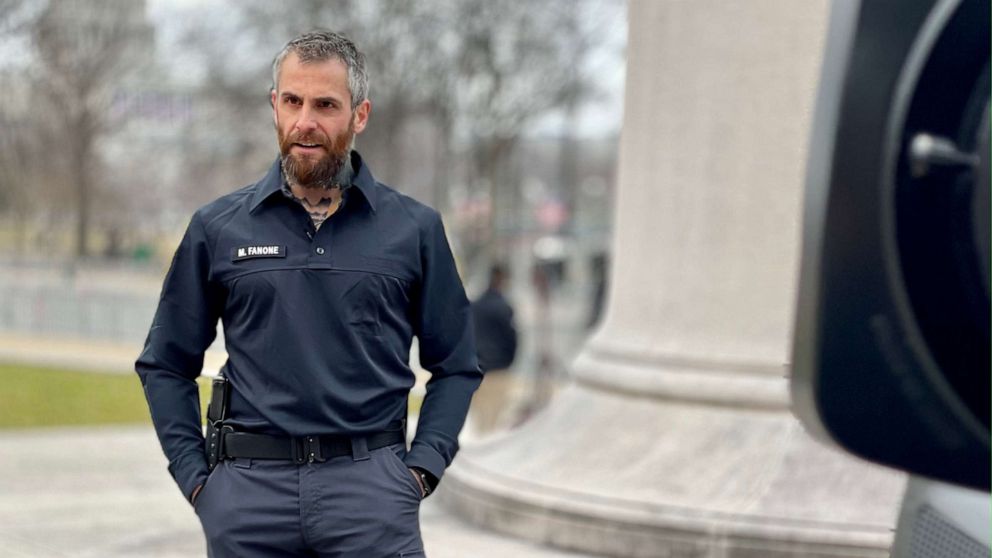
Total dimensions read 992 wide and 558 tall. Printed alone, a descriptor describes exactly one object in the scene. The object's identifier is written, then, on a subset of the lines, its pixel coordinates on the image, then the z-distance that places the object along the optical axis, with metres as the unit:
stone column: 7.14
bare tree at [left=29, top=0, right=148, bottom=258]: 27.27
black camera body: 1.65
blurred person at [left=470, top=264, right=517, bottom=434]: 11.98
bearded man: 3.41
